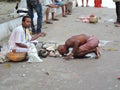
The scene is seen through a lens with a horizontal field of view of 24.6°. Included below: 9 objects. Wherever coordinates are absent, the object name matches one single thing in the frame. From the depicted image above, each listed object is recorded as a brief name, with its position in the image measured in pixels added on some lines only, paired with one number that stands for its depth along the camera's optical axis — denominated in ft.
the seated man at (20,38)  19.24
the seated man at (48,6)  32.71
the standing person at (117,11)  31.91
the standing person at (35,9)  26.91
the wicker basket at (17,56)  18.65
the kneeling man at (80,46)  18.98
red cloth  52.13
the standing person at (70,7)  42.00
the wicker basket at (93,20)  33.92
